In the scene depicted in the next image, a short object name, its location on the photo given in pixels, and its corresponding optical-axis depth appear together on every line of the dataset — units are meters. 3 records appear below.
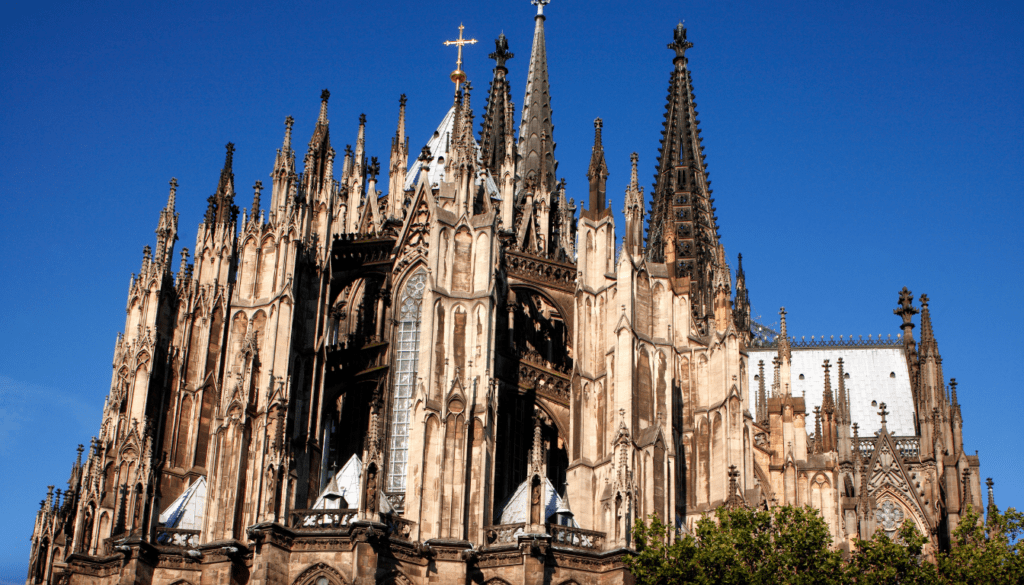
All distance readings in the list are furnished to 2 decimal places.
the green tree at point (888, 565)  37.69
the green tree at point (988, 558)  37.59
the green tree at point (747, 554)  37.22
